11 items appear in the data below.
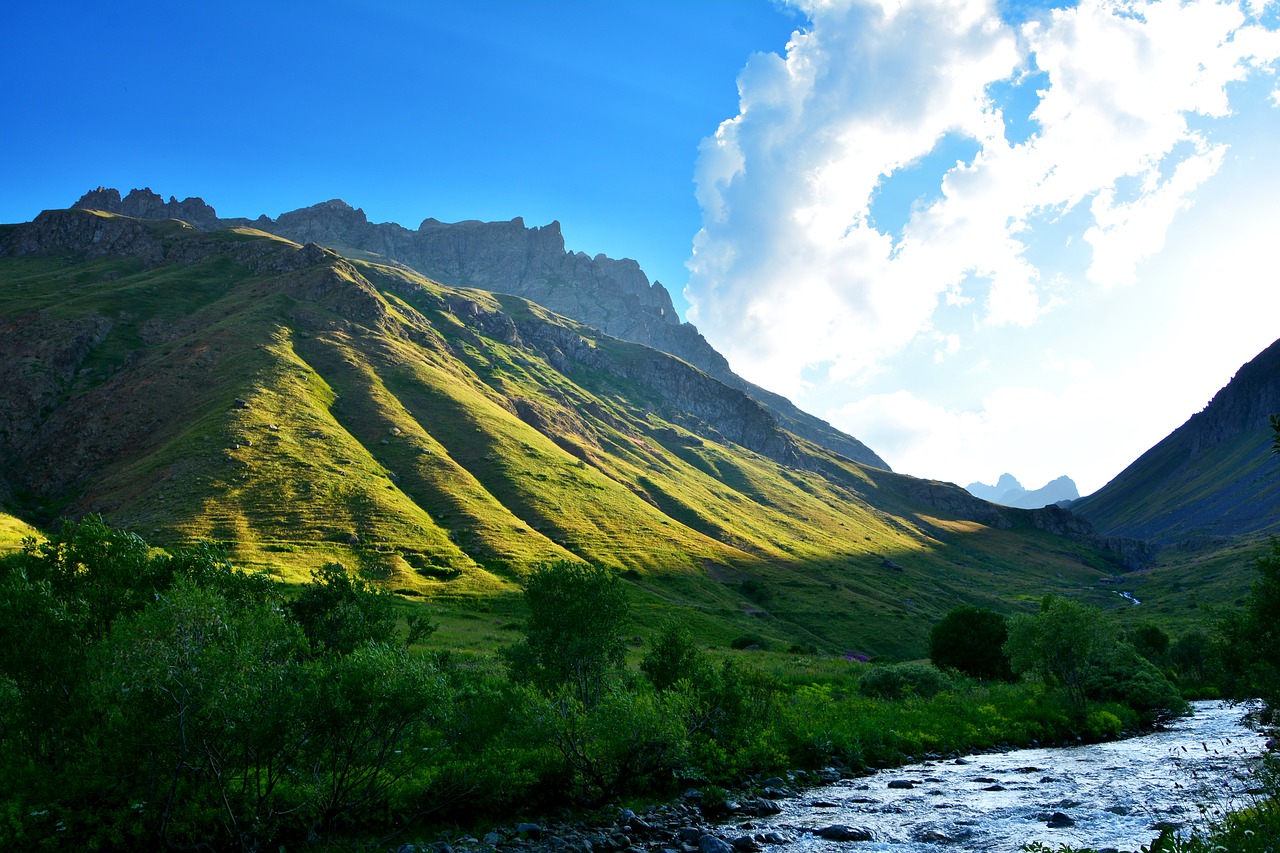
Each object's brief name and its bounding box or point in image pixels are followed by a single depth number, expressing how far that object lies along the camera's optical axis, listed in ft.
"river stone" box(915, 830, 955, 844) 81.41
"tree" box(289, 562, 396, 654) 109.60
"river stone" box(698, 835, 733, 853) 77.66
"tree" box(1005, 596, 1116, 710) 167.12
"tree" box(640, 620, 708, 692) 125.39
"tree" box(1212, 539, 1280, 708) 107.86
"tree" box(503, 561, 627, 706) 120.57
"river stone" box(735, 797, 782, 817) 94.63
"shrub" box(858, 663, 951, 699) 178.60
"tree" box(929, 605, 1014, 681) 227.40
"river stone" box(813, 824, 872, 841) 82.99
